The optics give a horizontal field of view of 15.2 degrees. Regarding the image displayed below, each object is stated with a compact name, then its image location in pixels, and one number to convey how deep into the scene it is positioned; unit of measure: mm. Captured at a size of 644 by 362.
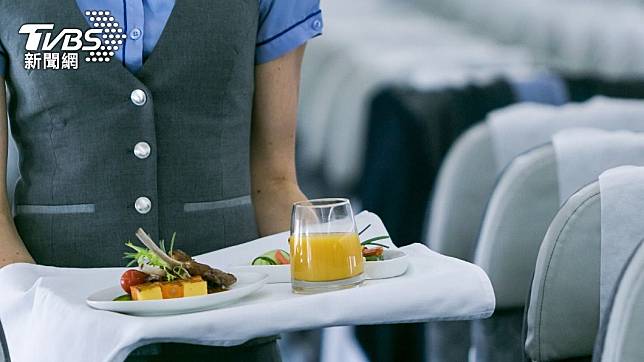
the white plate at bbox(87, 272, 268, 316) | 2508
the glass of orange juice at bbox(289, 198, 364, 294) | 2617
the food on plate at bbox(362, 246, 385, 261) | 2670
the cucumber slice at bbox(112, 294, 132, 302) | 2561
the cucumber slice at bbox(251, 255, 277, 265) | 2731
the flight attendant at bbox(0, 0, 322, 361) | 2864
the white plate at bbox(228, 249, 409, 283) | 2612
